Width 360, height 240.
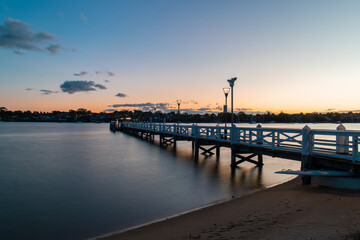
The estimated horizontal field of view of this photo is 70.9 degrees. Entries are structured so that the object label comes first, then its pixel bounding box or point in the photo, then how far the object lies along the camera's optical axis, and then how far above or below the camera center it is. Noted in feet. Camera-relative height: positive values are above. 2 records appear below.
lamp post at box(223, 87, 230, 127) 64.08 +7.30
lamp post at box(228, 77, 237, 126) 58.34 +8.75
